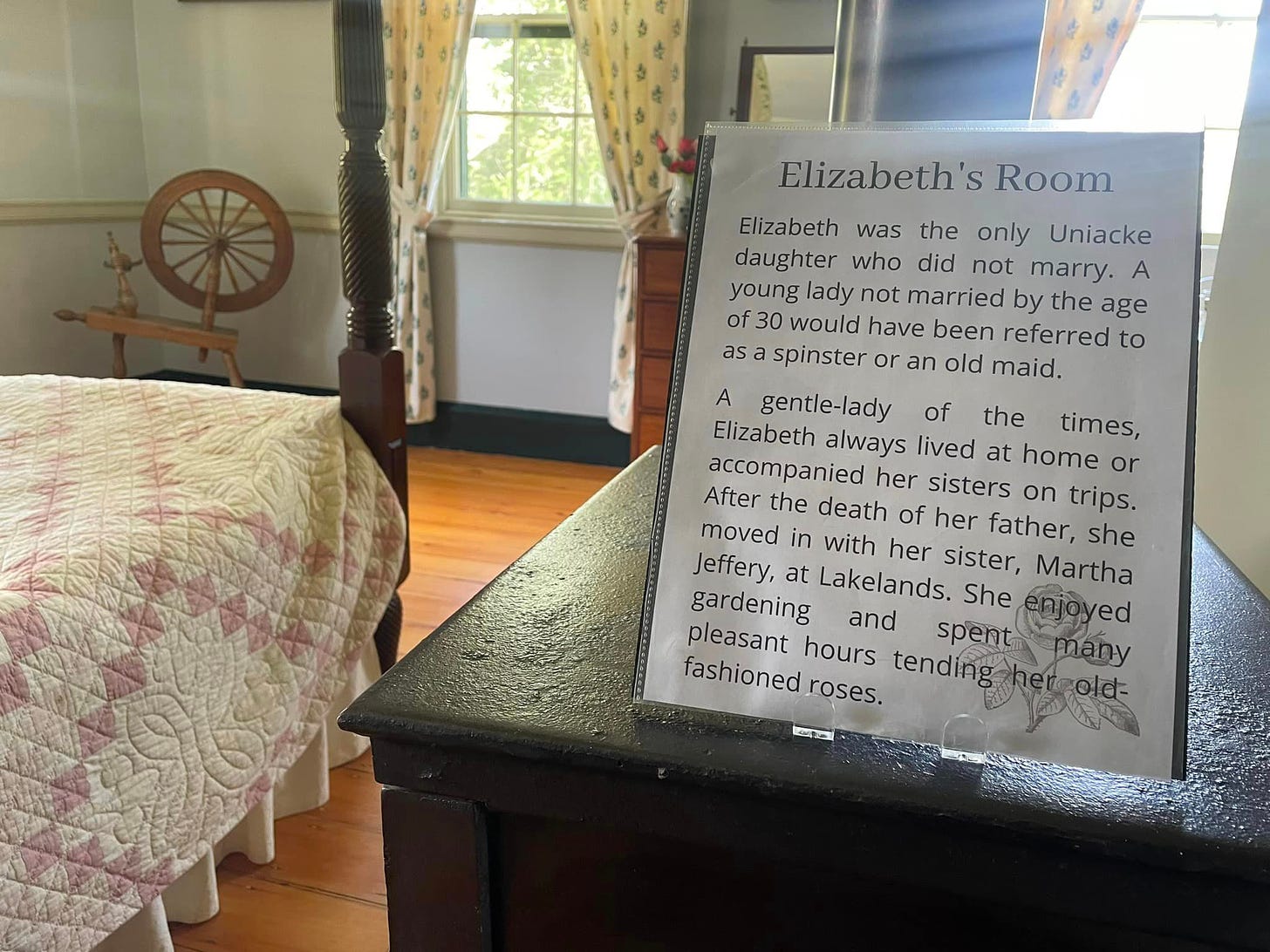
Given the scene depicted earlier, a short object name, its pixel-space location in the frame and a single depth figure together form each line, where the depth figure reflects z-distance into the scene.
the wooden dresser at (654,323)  3.18
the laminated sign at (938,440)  0.38
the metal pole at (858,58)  0.56
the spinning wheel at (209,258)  3.69
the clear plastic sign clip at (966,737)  0.39
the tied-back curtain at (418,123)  3.60
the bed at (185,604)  1.08
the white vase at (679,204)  3.28
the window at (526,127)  3.67
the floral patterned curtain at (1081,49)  2.94
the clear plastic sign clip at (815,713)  0.41
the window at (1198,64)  2.99
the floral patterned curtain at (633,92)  3.40
